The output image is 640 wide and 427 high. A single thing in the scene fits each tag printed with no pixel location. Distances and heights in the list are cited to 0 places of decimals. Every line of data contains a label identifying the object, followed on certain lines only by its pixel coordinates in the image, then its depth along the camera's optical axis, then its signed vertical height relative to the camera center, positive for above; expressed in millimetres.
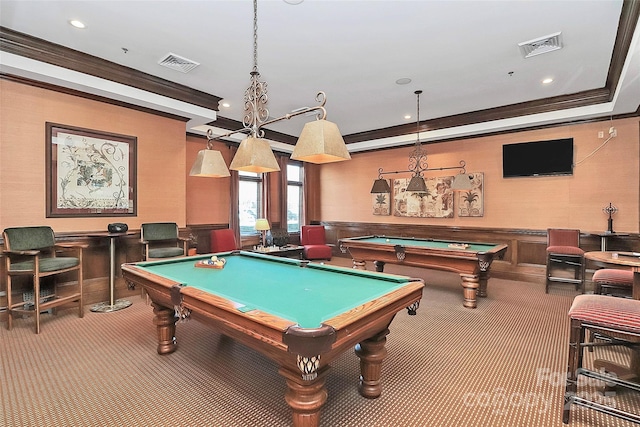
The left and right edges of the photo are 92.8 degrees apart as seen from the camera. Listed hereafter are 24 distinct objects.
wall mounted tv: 5309 +927
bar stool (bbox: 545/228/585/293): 4715 -702
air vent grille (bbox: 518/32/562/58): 3248 +1823
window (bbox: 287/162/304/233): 8219 +374
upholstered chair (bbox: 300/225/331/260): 7223 -845
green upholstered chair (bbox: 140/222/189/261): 4359 -499
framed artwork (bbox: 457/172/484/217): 6176 +211
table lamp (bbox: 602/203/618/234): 4875 -49
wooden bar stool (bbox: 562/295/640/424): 1812 -735
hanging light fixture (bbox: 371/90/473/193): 4848 +494
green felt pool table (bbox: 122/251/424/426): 1457 -567
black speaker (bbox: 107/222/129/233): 4090 -248
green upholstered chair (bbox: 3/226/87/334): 3289 -619
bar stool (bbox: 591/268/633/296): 3129 -759
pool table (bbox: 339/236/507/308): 4034 -672
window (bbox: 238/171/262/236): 7117 +217
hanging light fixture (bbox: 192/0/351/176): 2004 +465
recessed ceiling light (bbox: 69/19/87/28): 3053 +1885
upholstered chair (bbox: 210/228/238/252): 6047 -627
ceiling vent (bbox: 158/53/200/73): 3713 +1860
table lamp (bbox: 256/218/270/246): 6008 -313
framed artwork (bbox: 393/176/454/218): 6586 +213
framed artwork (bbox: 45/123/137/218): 3926 +510
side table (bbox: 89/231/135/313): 4008 -1055
